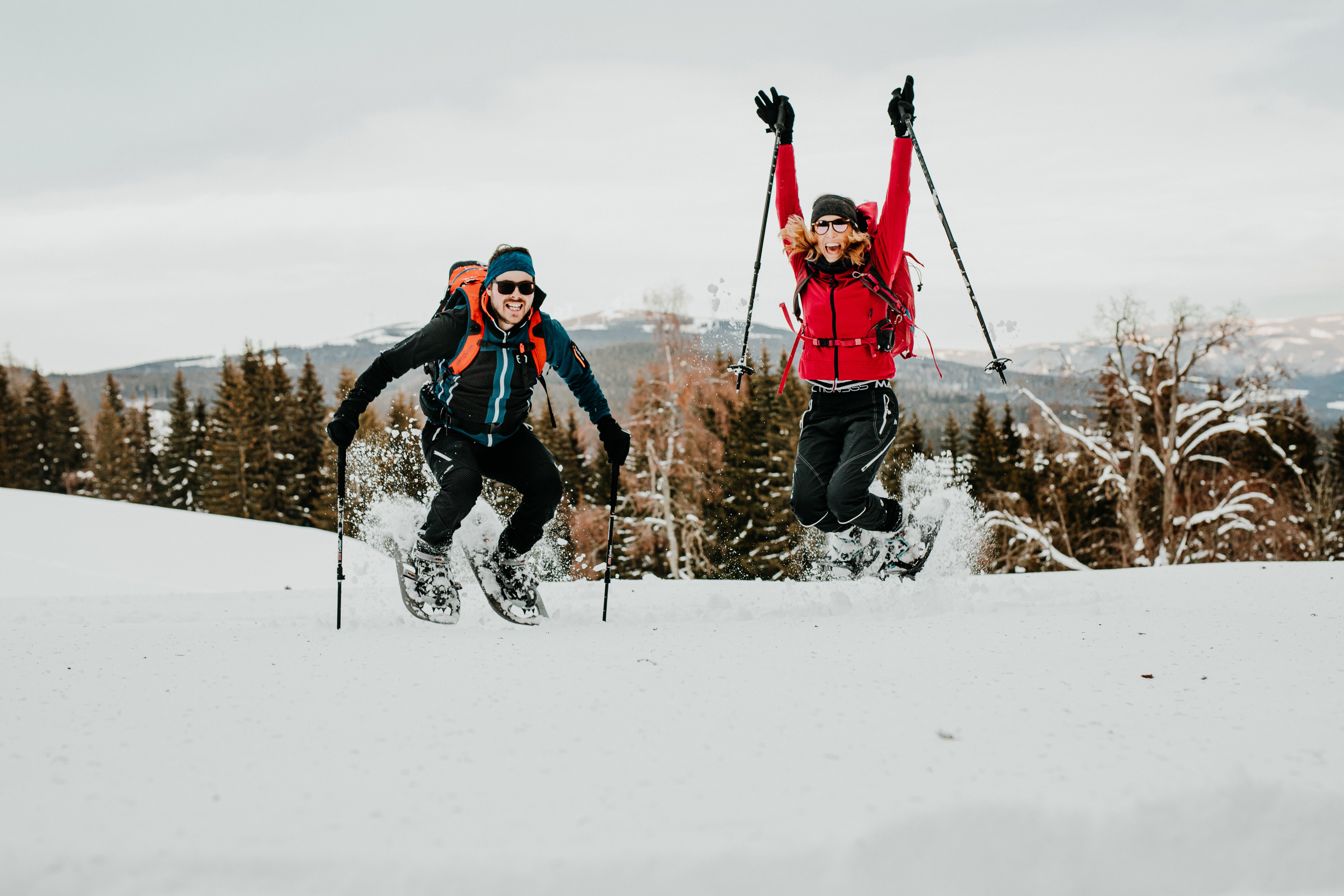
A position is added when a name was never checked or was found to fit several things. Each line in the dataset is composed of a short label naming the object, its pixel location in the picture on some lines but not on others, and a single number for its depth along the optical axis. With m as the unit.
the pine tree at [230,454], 36.97
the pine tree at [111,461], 52.44
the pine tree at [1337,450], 40.91
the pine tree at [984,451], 33.50
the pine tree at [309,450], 35.62
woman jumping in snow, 5.07
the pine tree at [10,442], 46.97
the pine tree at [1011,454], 32.22
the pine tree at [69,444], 51.06
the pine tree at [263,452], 36.50
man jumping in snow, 4.57
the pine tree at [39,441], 47.91
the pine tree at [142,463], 49.81
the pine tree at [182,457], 44.66
